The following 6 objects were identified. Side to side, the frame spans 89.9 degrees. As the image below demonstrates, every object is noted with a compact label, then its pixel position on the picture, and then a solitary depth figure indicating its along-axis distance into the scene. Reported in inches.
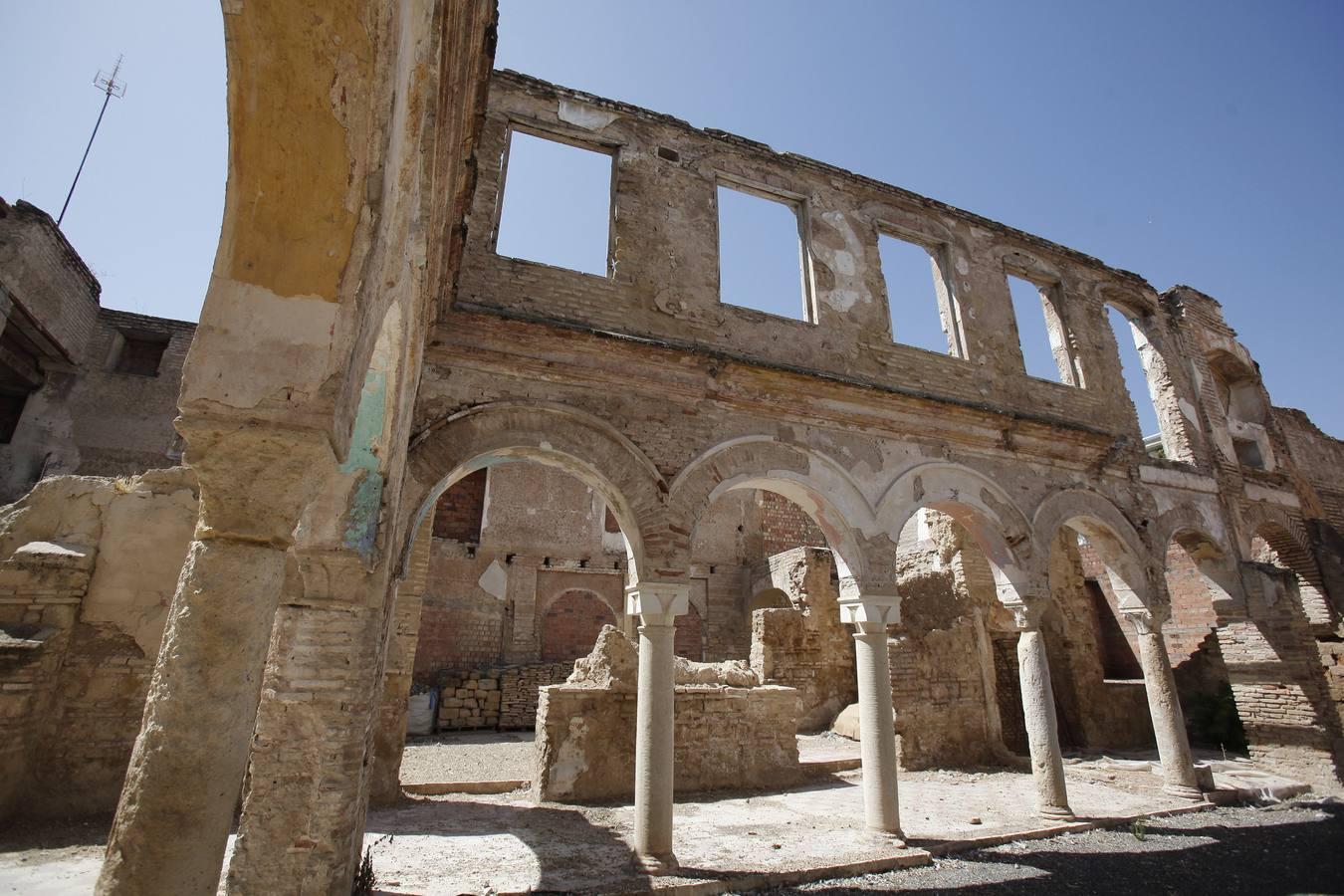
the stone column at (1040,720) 289.1
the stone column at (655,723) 215.6
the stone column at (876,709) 253.6
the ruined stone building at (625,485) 92.0
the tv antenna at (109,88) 696.4
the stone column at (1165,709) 325.1
